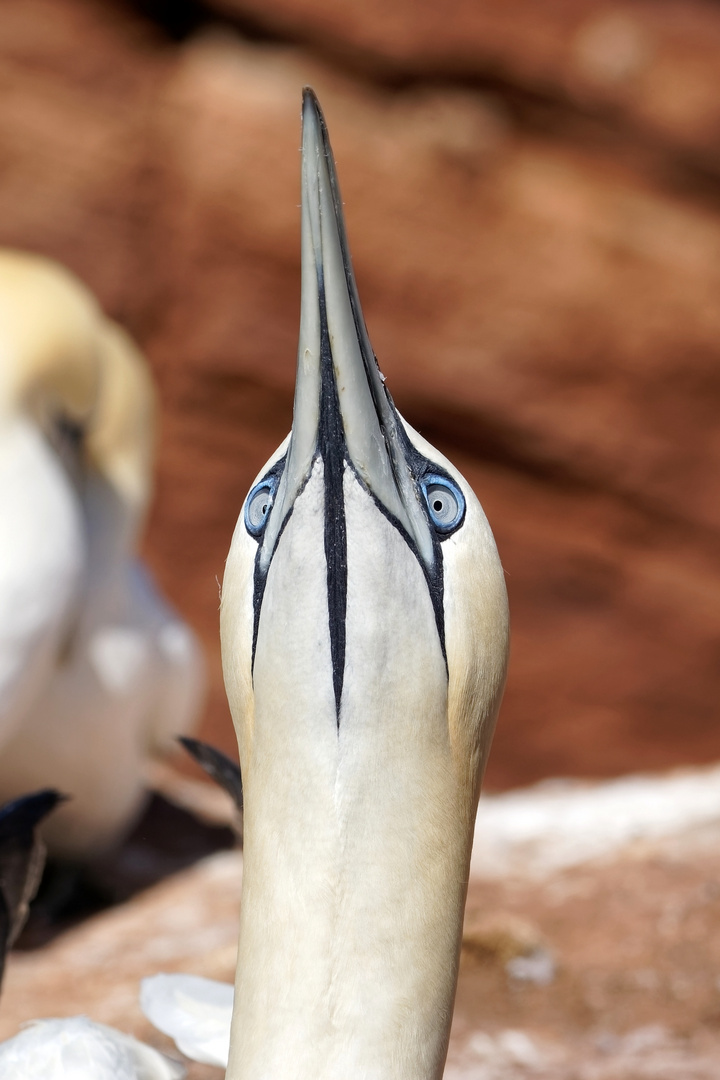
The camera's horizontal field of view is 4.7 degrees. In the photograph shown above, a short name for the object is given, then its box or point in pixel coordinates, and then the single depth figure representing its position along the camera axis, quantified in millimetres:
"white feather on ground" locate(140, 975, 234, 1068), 2266
